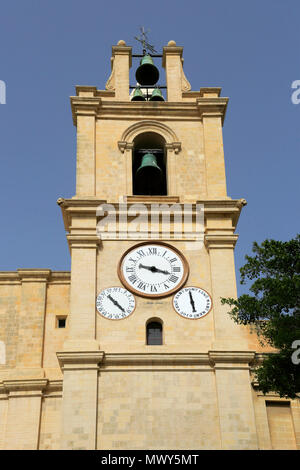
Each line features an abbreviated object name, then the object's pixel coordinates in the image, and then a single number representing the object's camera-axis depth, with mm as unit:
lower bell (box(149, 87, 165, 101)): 32041
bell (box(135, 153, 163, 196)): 29812
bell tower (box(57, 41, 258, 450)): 23578
